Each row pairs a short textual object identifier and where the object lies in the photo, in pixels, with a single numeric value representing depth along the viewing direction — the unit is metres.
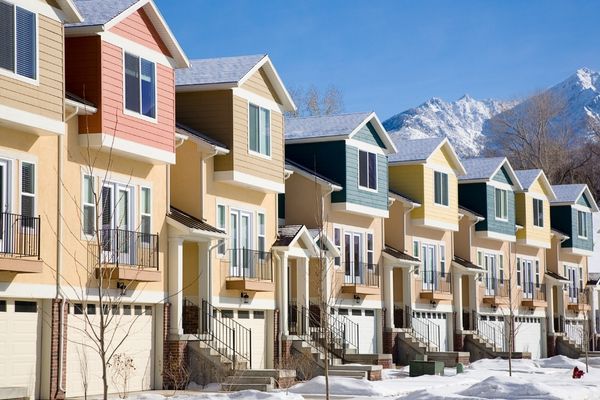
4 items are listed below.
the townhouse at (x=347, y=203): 43.50
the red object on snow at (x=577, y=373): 40.44
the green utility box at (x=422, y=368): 40.47
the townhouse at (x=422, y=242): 49.88
